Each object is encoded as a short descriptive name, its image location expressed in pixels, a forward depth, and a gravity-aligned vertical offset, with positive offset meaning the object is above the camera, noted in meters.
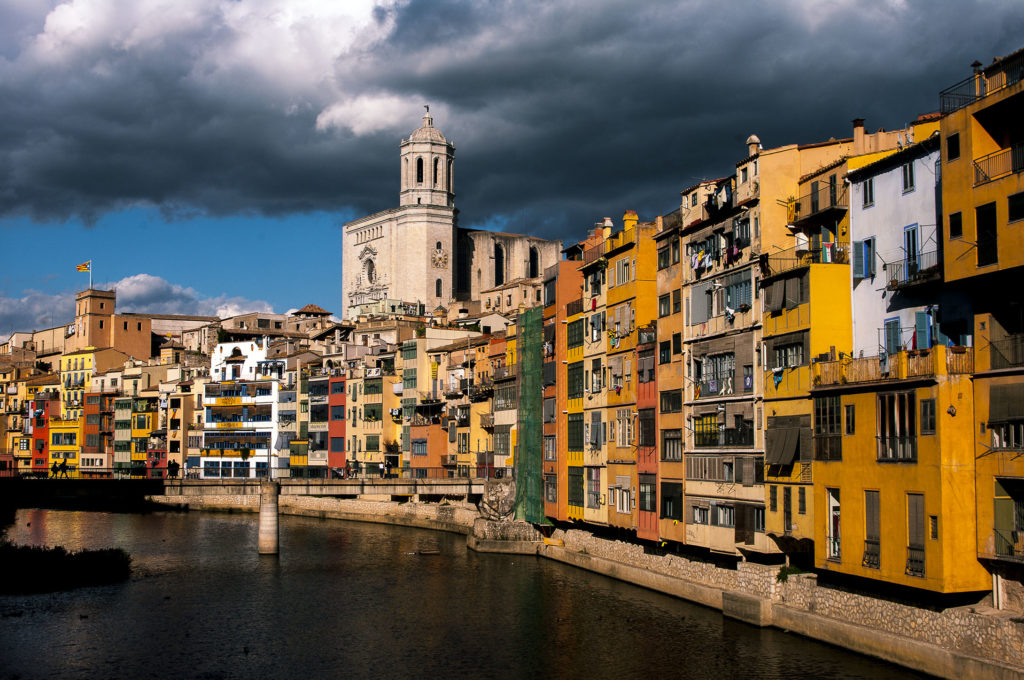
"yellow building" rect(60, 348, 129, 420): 138.12 +7.18
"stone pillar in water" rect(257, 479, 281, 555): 68.31 -5.60
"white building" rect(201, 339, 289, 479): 113.19 +1.08
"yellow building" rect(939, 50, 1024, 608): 30.69 +4.26
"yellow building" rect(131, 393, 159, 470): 124.81 +0.50
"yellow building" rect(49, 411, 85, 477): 135.00 -1.11
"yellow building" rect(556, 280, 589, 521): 59.84 +1.09
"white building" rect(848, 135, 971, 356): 34.75 +5.37
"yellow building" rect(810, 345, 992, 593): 31.95 -1.08
